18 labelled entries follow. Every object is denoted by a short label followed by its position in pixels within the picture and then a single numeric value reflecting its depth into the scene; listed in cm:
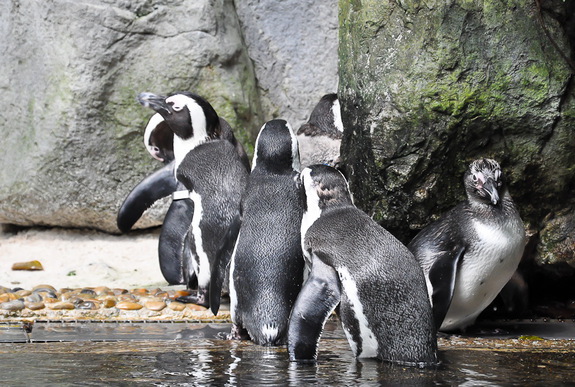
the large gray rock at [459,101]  928
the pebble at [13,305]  1034
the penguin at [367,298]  753
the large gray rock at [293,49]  1481
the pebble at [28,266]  1316
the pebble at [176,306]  1062
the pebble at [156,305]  1054
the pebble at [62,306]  1046
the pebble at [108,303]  1055
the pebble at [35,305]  1044
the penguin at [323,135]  1272
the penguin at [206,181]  1020
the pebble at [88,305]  1052
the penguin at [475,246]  901
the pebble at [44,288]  1123
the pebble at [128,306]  1052
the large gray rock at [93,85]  1401
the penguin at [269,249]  893
